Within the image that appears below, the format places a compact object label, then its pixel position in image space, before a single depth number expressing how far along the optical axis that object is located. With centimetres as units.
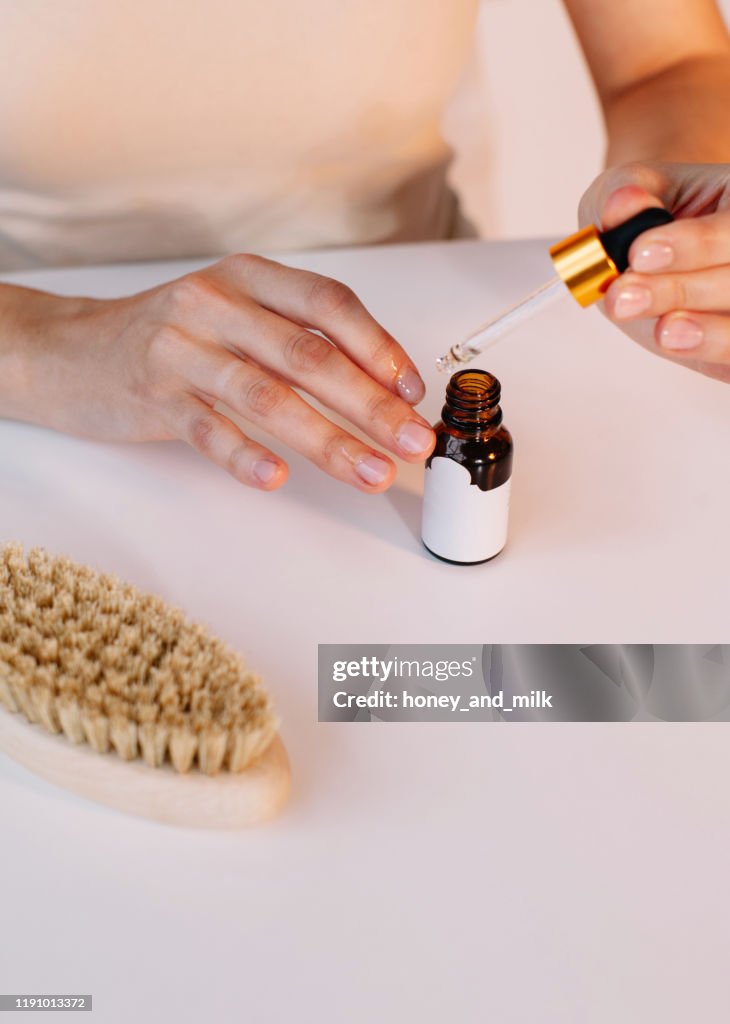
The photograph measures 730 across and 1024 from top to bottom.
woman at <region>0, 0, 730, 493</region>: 71
